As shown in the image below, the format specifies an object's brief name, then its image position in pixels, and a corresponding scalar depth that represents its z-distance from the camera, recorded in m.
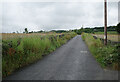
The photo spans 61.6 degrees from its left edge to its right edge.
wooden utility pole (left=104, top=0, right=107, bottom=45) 8.66
